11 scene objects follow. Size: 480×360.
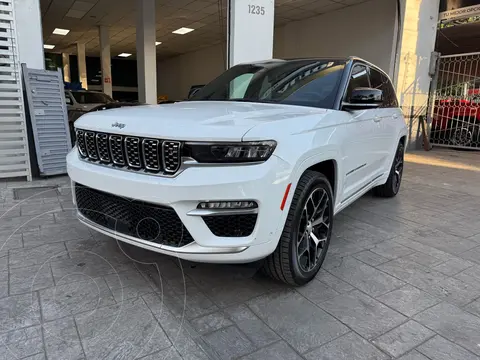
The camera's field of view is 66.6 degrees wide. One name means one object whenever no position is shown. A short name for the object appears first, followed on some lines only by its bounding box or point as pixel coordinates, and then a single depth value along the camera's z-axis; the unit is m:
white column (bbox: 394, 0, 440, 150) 10.62
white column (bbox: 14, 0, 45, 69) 5.38
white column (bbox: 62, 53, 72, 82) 25.91
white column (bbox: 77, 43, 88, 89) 21.19
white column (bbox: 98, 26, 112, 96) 16.61
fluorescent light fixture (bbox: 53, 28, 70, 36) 17.11
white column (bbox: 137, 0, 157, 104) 11.95
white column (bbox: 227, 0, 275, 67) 6.84
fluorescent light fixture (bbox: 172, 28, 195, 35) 16.59
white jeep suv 2.02
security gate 11.05
